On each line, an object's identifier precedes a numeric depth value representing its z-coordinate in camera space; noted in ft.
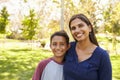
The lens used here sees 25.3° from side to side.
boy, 6.19
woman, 5.78
